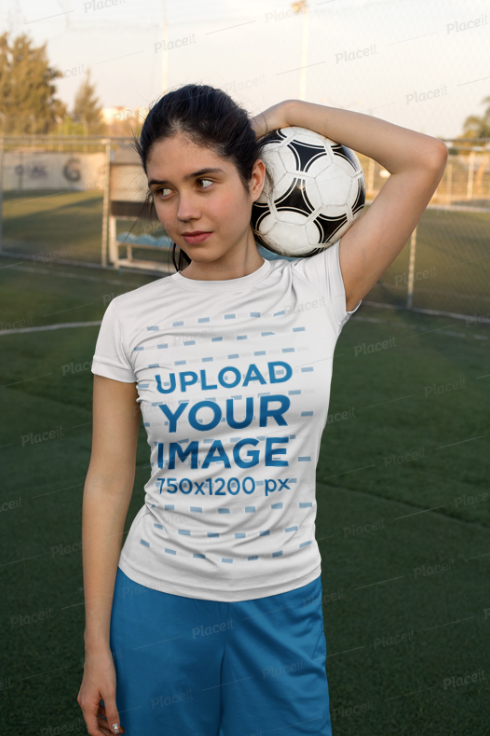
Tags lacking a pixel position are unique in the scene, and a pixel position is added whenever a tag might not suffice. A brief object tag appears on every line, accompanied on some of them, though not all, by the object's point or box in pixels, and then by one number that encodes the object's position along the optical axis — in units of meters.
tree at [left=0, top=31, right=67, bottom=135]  39.62
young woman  1.32
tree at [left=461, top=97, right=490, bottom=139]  24.34
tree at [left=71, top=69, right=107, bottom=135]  46.75
